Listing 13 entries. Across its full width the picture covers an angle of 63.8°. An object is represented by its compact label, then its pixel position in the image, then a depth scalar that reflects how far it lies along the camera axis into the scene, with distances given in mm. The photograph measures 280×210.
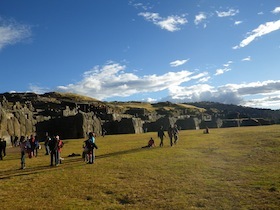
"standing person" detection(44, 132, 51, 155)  24463
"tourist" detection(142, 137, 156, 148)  27440
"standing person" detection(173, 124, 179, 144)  29298
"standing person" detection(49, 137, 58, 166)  17221
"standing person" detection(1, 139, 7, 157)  21952
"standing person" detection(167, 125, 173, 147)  27682
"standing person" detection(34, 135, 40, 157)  23566
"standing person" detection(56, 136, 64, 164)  17397
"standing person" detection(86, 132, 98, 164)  18029
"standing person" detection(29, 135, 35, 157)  22301
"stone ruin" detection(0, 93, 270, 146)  41044
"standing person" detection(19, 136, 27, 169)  16842
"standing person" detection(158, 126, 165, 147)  27821
